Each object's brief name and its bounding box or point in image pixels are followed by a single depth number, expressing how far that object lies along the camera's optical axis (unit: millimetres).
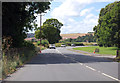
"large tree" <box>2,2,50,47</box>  23238
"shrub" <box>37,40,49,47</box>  93444
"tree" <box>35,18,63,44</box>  110688
